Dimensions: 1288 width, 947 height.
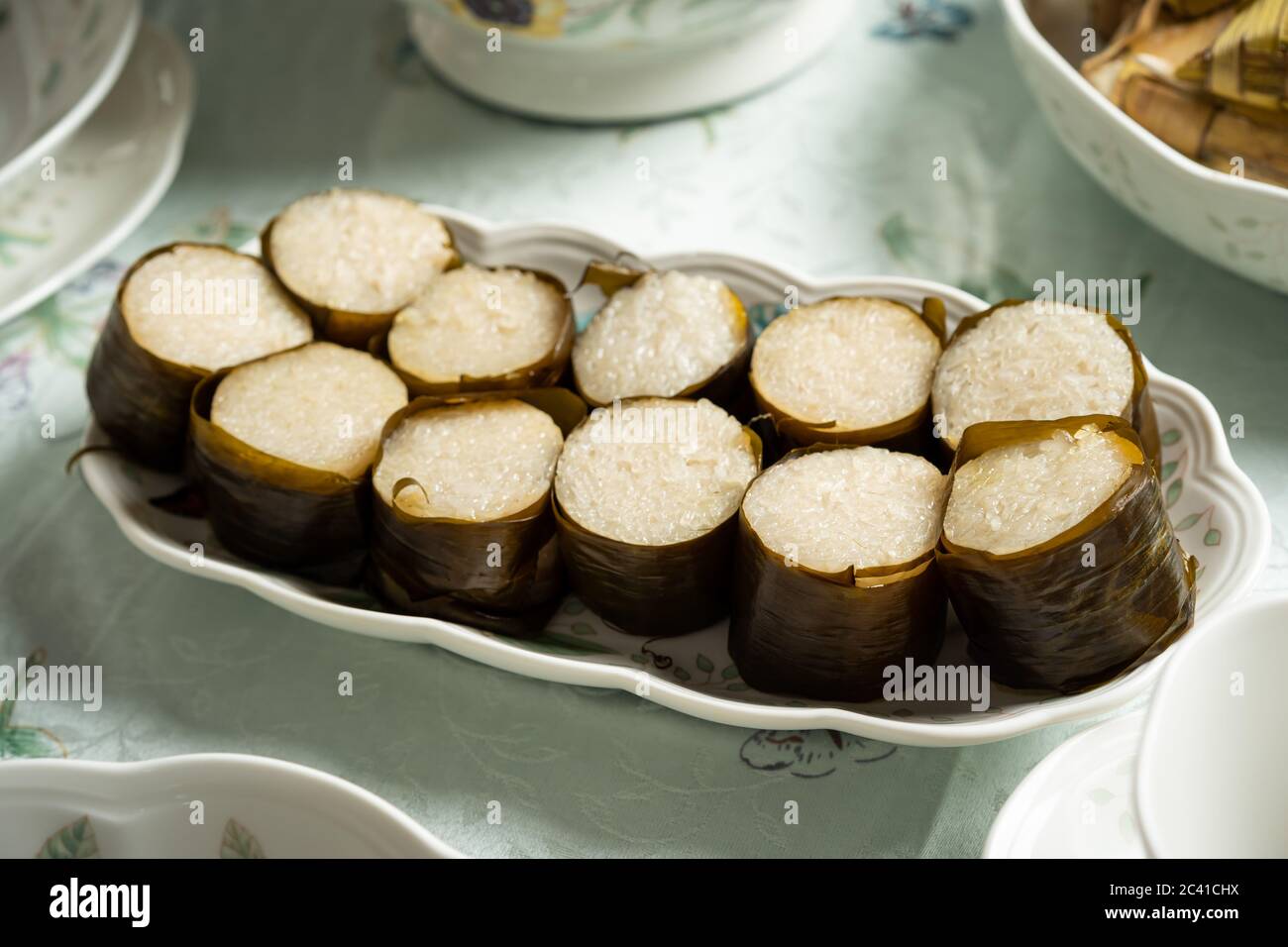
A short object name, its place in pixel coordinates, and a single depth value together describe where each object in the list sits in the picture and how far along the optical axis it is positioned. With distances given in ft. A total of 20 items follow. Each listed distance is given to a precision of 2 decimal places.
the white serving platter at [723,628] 1.70
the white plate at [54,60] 2.33
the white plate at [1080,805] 1.60
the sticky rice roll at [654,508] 1.81
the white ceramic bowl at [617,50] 2.27
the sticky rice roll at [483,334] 1.96
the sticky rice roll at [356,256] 2.03
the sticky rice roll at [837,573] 1.72
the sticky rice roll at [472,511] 1.83
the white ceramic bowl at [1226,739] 1.55
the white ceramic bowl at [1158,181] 1.95
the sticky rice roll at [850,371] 1.86
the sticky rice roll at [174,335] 1.97
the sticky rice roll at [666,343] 1.92
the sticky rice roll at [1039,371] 1.81
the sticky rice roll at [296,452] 1.88
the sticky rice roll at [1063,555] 1.68
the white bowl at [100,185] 2.29
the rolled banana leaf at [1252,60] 2.01
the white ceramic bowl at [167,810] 1.67
